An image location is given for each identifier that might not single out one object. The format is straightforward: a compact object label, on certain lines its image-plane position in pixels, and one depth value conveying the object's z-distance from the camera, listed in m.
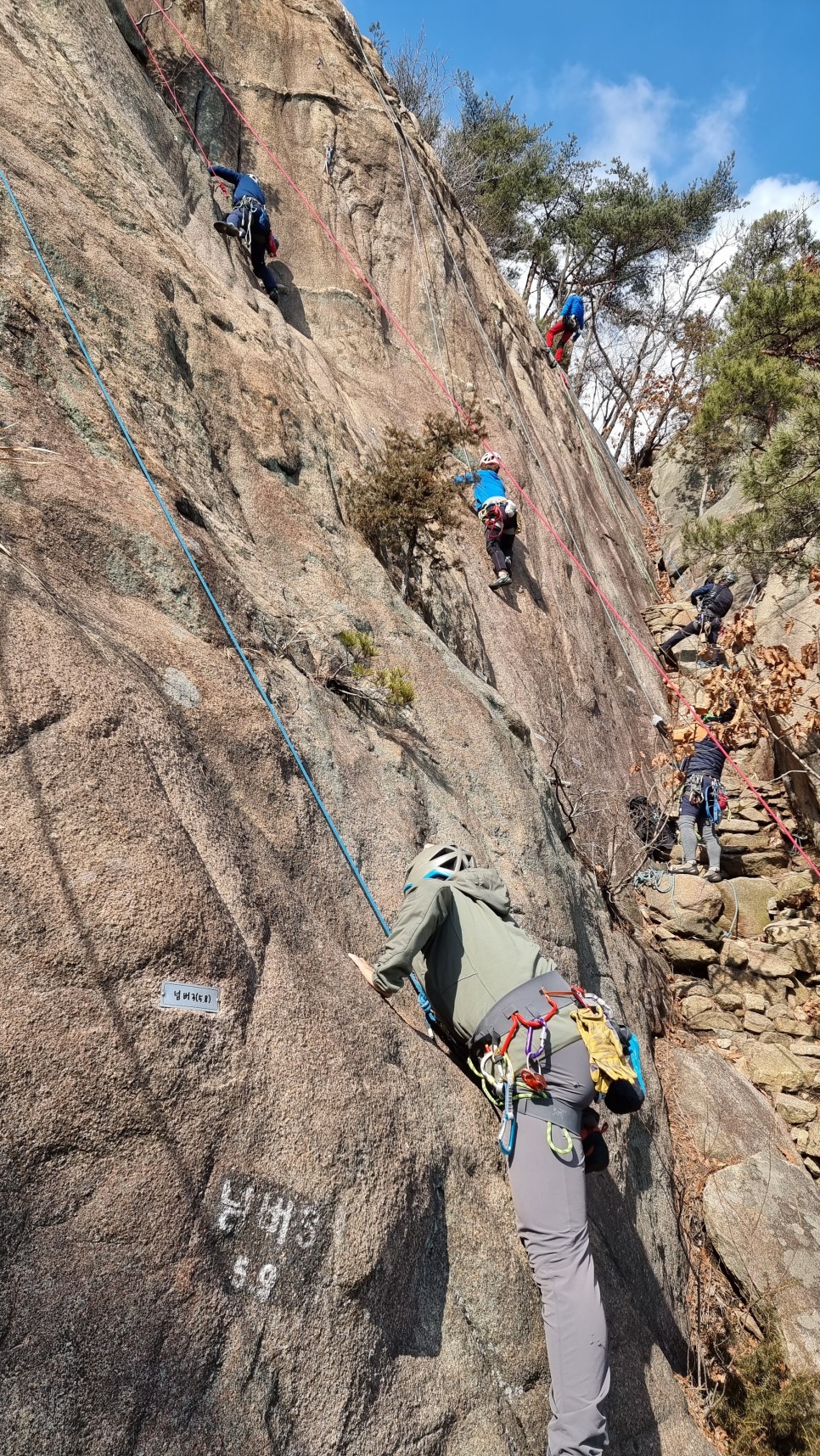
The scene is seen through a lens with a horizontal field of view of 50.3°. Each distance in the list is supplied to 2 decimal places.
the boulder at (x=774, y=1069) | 8.02
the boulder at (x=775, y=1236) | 5.73
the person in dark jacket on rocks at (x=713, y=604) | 12.78
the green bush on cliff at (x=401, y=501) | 7.86
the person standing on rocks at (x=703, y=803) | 10.94
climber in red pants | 18.06
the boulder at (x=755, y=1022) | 8.76
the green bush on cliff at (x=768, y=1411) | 4.94
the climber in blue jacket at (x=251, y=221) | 10.15
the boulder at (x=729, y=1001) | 9.01
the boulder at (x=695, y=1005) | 8.83
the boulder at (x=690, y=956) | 9.44
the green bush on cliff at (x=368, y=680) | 5.75
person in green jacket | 3.38
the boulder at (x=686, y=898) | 10.05
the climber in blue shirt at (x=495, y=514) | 11.30
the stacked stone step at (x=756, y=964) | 8.10
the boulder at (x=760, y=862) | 11.41
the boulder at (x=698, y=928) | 9.84
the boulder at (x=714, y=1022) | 8.68
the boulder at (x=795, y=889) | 10.45
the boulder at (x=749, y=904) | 10.37
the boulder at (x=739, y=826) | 12.22
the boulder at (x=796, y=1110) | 7.67
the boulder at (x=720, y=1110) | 6.81
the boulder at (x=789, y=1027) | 8.77
